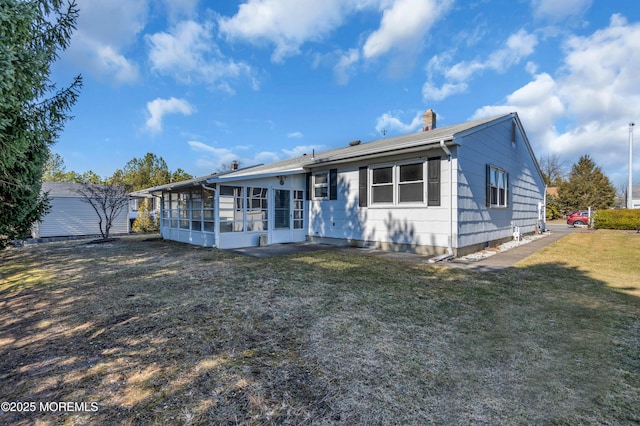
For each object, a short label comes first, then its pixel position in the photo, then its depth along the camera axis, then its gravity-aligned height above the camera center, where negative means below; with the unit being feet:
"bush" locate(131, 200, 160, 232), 64.23 -1.94
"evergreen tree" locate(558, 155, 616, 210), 105.09 +9.61
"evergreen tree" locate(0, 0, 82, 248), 8.41 +4.28
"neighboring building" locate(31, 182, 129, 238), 57.67 -0.62
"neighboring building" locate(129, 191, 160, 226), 67.55 +2.17
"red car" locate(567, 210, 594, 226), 73.77 -0.74
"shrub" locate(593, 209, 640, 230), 59.26 -0.78
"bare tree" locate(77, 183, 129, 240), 52.80 +3.20
